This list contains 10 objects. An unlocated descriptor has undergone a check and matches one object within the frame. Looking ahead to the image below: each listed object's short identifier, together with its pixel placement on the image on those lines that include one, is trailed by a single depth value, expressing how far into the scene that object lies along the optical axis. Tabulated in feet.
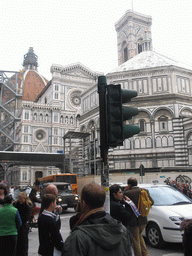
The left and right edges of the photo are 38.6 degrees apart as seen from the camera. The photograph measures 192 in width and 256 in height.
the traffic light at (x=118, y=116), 16.02
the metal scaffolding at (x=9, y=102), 126.00
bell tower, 220.84
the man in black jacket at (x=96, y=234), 7.04
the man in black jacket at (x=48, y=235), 12.74
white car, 23.18
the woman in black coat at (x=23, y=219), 18.22
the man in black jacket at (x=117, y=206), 16.51
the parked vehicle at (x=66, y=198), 53.88
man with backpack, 18.78
